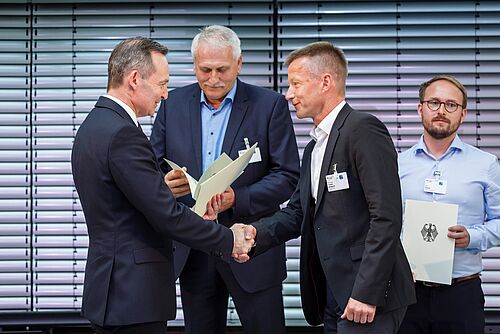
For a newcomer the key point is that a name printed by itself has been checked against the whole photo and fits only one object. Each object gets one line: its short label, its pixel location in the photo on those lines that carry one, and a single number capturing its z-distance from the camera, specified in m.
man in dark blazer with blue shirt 7.50
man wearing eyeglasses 7.32
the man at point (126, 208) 5.85
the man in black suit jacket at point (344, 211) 5.80
